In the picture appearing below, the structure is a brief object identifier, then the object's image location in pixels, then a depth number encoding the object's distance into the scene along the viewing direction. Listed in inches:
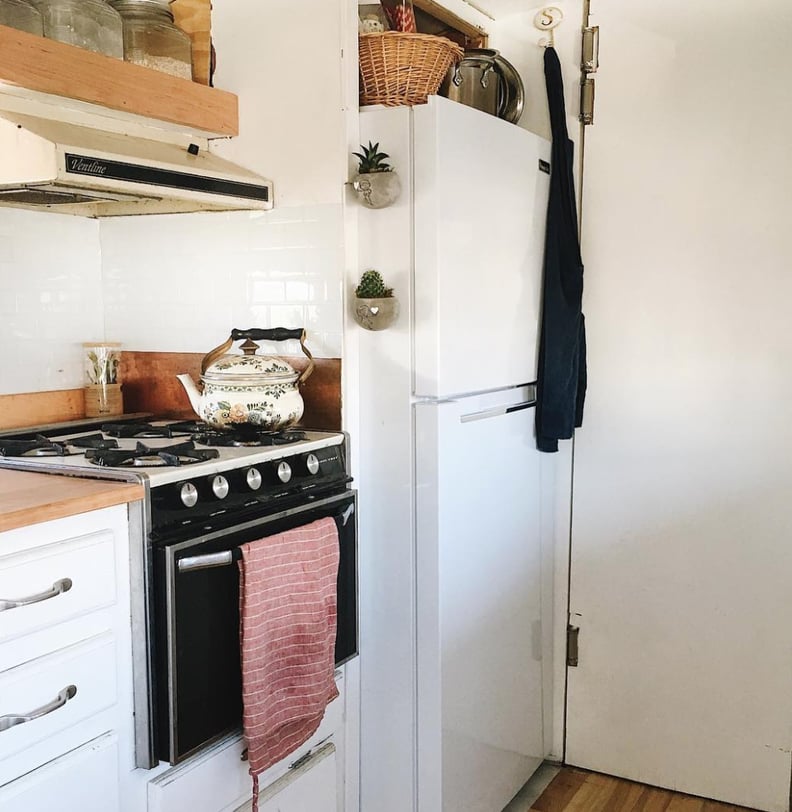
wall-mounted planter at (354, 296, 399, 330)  80.2
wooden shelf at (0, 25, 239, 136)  68.3
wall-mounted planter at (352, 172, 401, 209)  79.2
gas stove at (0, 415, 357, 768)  64.6
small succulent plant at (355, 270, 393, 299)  81.4
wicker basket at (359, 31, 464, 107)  81.5
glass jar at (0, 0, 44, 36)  70.2
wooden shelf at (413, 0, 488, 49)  95.4
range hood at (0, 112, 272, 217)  68.4
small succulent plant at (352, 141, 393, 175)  80.2
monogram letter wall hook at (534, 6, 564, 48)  101.4
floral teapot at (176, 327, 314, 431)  78.8
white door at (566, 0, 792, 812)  95.0
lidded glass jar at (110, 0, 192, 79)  80.1
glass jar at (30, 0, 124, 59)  72.6
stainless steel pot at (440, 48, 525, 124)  92.4
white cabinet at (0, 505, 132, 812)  56.1
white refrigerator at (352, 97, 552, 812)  81.7
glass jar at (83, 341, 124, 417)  92.9
